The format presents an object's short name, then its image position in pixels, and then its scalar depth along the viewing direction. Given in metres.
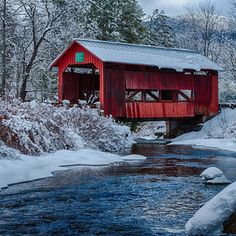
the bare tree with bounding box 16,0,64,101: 30.36
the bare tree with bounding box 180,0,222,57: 47.20
